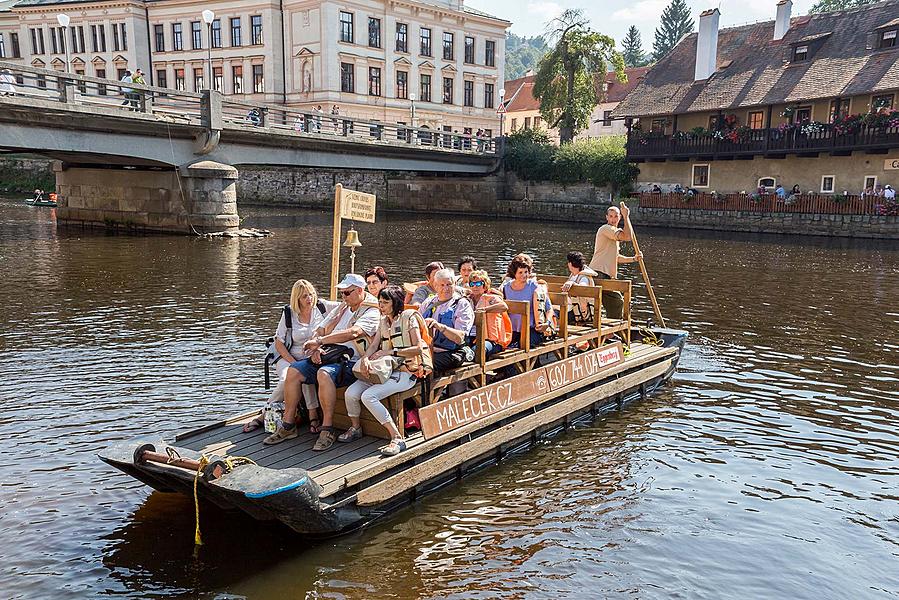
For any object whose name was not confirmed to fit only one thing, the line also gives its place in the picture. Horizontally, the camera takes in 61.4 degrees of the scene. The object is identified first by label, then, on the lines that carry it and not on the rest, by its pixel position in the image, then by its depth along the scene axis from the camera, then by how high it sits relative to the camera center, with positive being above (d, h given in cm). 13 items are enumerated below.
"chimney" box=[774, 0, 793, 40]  4566 +986
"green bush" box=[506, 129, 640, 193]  4847 +140
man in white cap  788 -192
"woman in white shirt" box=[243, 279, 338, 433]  863 -165
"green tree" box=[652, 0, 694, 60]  10362 +2153
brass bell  993 -79
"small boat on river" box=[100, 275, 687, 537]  666 -271
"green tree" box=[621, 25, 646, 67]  10594 +1912
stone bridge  2623 +122
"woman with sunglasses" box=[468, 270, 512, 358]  942 -164
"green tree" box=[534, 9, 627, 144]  5103 +774
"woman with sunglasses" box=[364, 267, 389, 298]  905 -120
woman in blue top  1034 -156
